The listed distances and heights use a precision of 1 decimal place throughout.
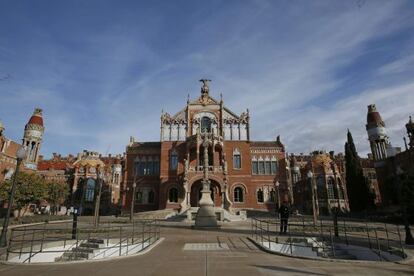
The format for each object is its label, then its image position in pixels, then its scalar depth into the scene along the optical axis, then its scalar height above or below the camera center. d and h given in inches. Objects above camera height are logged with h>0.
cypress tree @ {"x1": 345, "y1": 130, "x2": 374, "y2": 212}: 1706.4 +159.0
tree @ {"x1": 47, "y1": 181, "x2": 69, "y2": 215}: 1711.4 +136.8
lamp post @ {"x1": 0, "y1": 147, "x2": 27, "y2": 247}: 475.4 +17.1
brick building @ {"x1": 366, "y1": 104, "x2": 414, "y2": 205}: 1610.5 +369.1
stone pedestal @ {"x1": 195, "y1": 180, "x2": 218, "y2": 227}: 808.9 -4.0
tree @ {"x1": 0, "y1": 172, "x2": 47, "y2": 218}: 1330.0 +111.8
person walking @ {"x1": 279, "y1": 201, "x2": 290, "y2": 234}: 615.6 -3.9
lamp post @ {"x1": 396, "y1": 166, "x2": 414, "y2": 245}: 497.7 -14.6
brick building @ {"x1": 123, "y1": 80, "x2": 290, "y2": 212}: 1730.4 +317.8
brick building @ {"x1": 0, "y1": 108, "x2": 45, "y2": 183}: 1625.4 +419.8
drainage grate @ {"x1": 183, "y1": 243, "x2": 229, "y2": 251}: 429.4 -52.7
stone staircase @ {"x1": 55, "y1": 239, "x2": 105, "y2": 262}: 490.9 -65.8
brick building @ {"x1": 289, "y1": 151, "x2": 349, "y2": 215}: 2209.6 +196.1
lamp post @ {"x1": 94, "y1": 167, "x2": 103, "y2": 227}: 786.2 +3.4
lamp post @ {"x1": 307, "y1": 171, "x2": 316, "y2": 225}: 1015.0 +128.8
